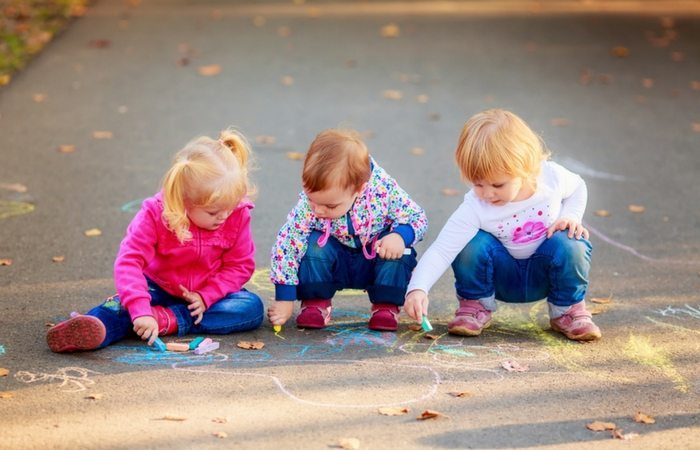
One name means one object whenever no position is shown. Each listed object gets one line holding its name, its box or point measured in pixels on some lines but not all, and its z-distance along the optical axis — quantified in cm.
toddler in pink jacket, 753
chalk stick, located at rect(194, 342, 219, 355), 755
